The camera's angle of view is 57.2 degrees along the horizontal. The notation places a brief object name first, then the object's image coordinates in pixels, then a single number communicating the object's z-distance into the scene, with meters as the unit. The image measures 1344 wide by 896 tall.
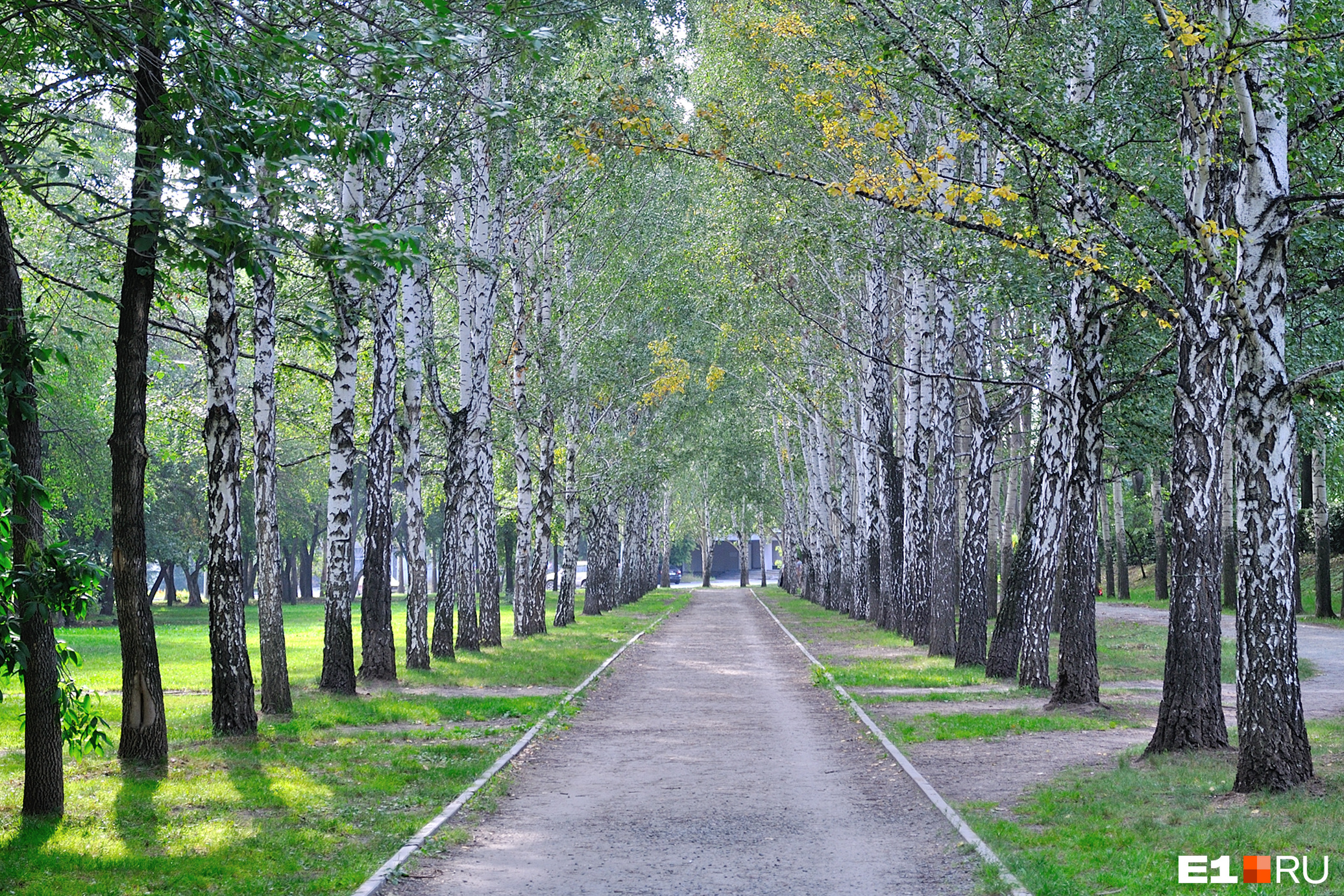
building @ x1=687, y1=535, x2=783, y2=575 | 166.62
